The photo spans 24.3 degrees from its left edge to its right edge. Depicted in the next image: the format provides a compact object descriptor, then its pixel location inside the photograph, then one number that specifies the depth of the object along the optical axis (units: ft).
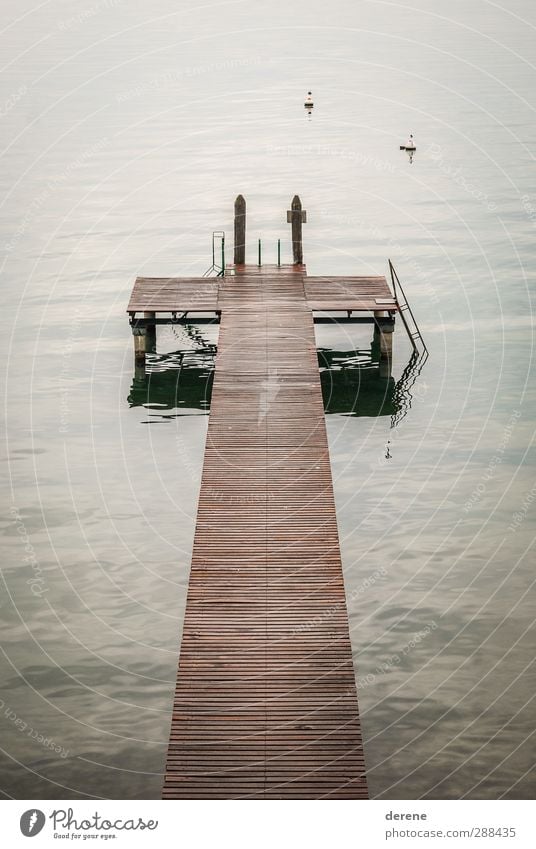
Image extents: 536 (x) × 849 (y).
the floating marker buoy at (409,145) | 324.60
